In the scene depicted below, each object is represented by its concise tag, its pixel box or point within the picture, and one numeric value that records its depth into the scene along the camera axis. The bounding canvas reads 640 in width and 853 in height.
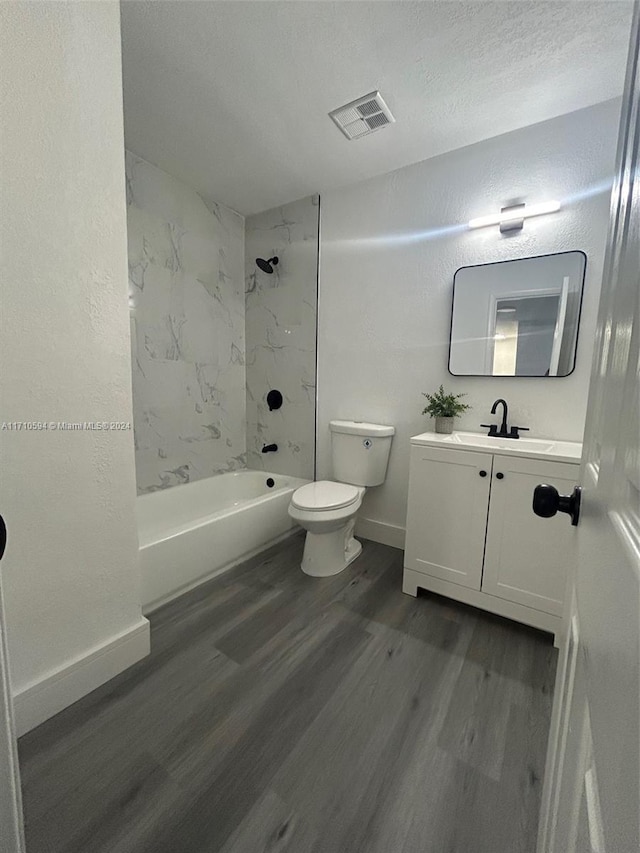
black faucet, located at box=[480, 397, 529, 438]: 1.88
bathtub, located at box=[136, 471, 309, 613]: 1.71
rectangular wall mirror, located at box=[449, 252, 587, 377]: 1.77
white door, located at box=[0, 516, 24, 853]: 0.44
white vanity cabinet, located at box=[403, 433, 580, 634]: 1.49
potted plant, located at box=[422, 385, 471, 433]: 1.99
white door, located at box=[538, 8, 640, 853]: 0.24
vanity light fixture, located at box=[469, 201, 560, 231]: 1.75
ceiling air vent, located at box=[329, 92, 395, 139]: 1.67
